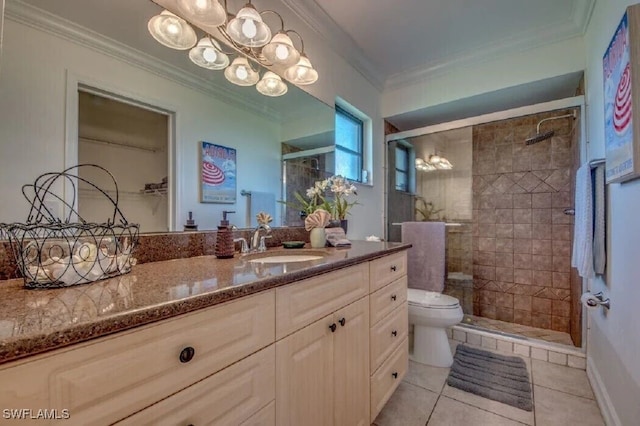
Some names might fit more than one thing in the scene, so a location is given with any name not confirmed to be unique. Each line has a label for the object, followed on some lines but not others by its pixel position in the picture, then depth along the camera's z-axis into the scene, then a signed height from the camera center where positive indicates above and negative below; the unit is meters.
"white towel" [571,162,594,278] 1.50 -0.04
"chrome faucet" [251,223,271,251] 1.47 -0.13
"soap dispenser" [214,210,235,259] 1.17 -0.12
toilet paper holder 1.40 -0.42
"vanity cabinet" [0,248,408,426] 0.44 -0.33
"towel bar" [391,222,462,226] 2.98 -0.08
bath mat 1.60 -0.99
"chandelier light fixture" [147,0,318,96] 1.19 +0.84
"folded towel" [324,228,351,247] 1.68 -0.13
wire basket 0.67 -0.08
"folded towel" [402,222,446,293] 2.43 -0.35
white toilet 1.92 -0.77
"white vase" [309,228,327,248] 1.66 -0.13
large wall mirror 0.84 +0.38
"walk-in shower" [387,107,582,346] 2.56 +0.01
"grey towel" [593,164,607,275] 1.46 -0.06
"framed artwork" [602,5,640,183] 1.00 +0.46
